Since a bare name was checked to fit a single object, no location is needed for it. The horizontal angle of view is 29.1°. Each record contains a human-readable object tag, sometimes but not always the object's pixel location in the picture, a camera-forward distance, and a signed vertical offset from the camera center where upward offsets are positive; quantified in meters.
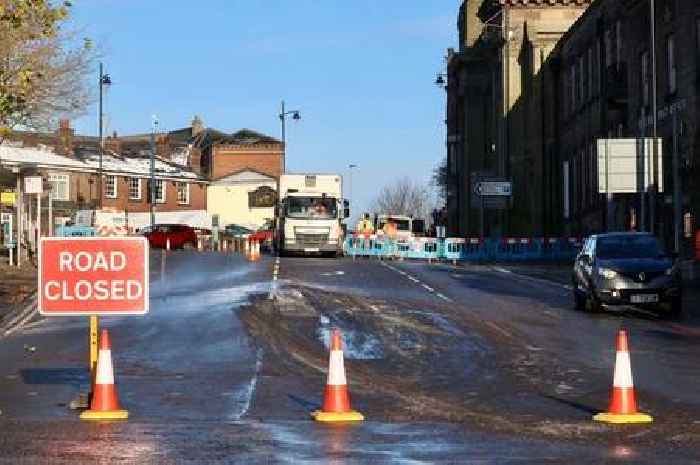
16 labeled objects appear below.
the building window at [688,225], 45.47 +0.44
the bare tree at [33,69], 23.34 +3.76
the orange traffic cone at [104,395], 12.96 -1.50
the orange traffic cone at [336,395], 12.95 -1.51
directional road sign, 69.00 +2.61
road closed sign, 13.23 -0.35
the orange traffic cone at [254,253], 49.27 -0.48
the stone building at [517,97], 77.31 +8.64
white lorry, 52.69 +1.14
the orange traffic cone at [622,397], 12.77 -1.52
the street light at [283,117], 83.93 +7.73
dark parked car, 26.72 -0.81
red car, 71.88 +0.26
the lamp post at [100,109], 71.81 +7.05
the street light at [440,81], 111.41 +13.16
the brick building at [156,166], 87.38 +5.41
